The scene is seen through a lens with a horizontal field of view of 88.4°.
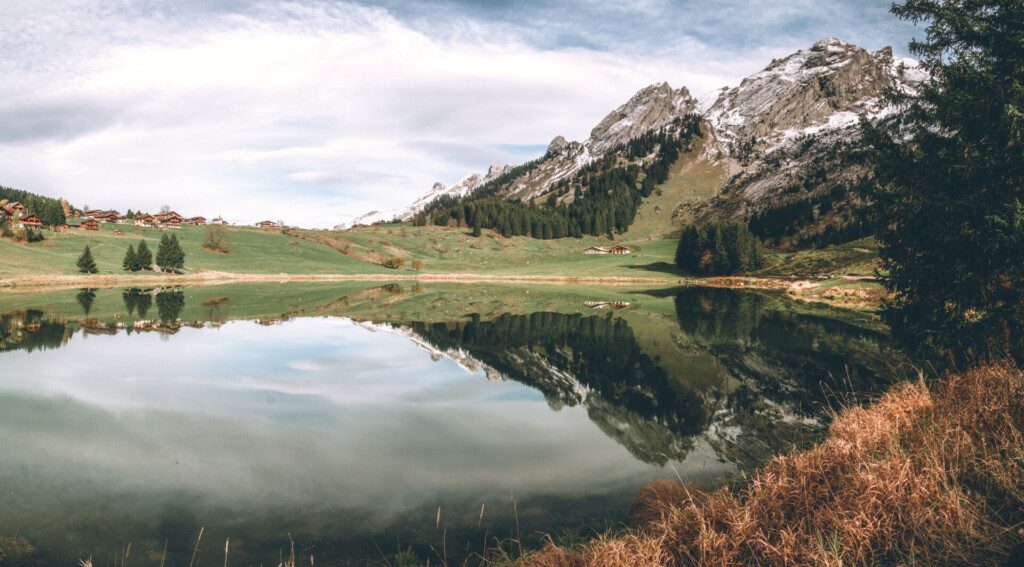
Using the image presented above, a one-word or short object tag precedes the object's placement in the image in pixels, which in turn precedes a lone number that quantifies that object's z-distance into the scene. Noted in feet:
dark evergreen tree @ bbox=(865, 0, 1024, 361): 43.88
